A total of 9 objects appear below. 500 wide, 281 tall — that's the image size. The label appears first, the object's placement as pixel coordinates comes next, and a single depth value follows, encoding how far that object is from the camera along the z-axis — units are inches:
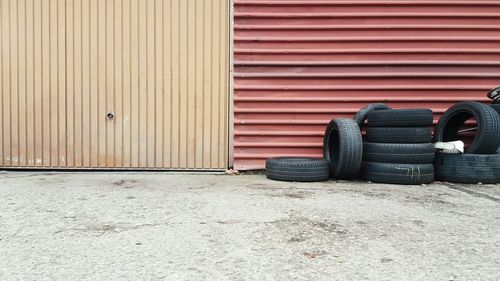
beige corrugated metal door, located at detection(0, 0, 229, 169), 179.5
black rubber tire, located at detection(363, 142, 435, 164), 149.4
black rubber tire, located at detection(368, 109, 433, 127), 149.3
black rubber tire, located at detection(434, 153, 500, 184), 148.8
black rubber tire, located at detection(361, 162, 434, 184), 148.1
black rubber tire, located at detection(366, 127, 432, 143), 150.8
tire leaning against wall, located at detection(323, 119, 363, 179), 147.7
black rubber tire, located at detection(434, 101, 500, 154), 146.2
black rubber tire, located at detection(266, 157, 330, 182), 152.4
